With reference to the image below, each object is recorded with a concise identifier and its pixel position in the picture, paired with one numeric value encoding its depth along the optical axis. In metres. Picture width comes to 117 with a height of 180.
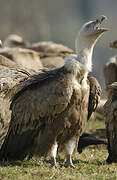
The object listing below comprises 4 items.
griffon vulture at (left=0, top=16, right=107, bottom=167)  15.42
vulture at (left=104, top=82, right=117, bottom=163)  16.39
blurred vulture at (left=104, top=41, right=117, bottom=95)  29.59
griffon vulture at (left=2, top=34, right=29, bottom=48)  43.53
